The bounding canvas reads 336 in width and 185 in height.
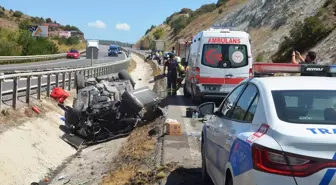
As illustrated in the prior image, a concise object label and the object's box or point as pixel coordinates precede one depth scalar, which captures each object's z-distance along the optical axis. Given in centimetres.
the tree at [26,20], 14262
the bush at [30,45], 6988
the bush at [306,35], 3438
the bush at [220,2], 10560
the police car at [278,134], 379
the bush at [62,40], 12132
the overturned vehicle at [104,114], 1509
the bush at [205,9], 11785
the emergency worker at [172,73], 2130
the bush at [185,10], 16638
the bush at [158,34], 14375
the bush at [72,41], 12616
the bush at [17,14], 15962
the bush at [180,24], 11862
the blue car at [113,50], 9206
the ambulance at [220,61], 1759
